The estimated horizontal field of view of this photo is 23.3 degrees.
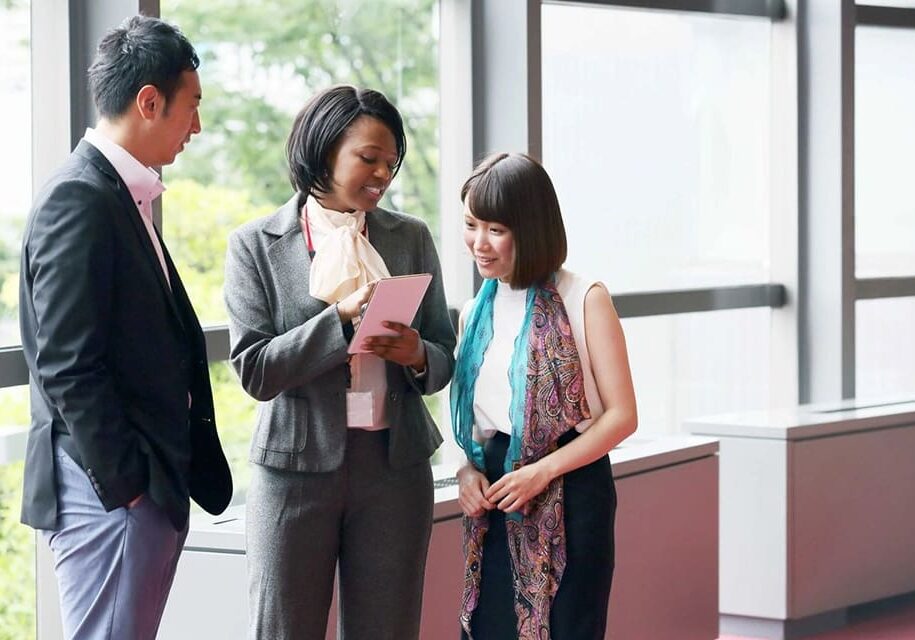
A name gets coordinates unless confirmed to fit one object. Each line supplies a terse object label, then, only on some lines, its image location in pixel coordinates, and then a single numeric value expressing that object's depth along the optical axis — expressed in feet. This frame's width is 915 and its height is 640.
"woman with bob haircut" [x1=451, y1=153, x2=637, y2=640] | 15.43
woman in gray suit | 14.67
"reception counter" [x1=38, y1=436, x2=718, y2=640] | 18.06
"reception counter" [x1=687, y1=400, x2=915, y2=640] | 27.87
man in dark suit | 12.02
